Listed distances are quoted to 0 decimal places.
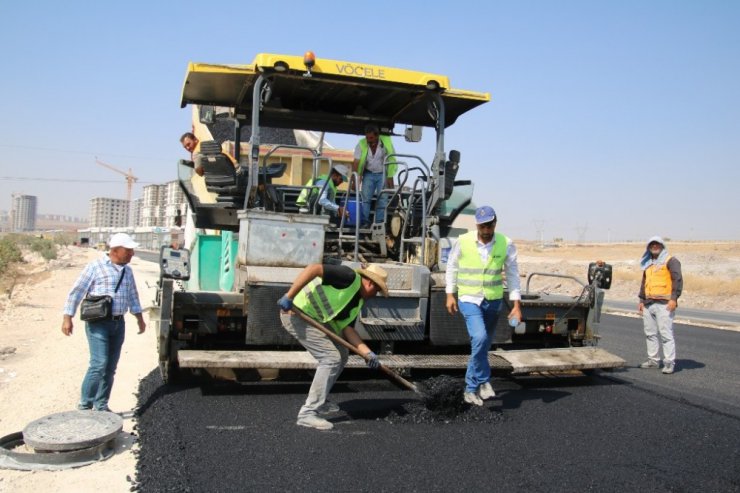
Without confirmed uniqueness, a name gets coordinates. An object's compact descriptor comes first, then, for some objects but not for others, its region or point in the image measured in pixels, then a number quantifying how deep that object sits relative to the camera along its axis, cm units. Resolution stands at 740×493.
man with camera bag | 452
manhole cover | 374
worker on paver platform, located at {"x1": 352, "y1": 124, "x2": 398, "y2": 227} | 631
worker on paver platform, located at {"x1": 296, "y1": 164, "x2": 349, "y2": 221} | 598
